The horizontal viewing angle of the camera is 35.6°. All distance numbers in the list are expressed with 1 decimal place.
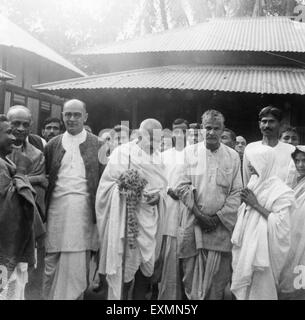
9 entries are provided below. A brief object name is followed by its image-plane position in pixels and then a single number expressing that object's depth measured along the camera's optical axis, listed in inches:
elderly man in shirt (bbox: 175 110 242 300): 174.9
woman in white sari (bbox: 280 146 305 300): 168.6
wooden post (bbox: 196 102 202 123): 488.6
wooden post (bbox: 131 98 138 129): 498.0
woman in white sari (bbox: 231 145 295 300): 158.2
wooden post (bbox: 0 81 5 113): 509.5
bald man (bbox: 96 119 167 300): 177.4
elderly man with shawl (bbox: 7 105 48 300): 176.1
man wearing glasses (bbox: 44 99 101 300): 180.1
